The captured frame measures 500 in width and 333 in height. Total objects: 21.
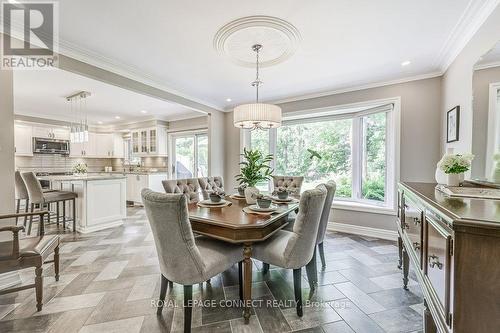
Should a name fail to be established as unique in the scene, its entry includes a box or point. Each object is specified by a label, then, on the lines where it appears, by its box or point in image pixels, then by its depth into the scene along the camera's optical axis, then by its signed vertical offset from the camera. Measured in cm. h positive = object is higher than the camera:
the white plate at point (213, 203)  239 -45
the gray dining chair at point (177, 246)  139 -57
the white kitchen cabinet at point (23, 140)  545 +57
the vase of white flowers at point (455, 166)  171 -2
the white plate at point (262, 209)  204 -44
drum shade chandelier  235 +54
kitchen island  372 -68
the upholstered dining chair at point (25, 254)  164 -73
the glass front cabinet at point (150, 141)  610 +61
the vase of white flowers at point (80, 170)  459 -17
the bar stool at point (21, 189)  388 -49
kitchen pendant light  403 +126
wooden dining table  167 -52
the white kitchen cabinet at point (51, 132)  575 +82
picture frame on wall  238 +46
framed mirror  162 +38
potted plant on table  235 -11
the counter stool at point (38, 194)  358 -55
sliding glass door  595 +21
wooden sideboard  76 -39
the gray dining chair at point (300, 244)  165 -65
